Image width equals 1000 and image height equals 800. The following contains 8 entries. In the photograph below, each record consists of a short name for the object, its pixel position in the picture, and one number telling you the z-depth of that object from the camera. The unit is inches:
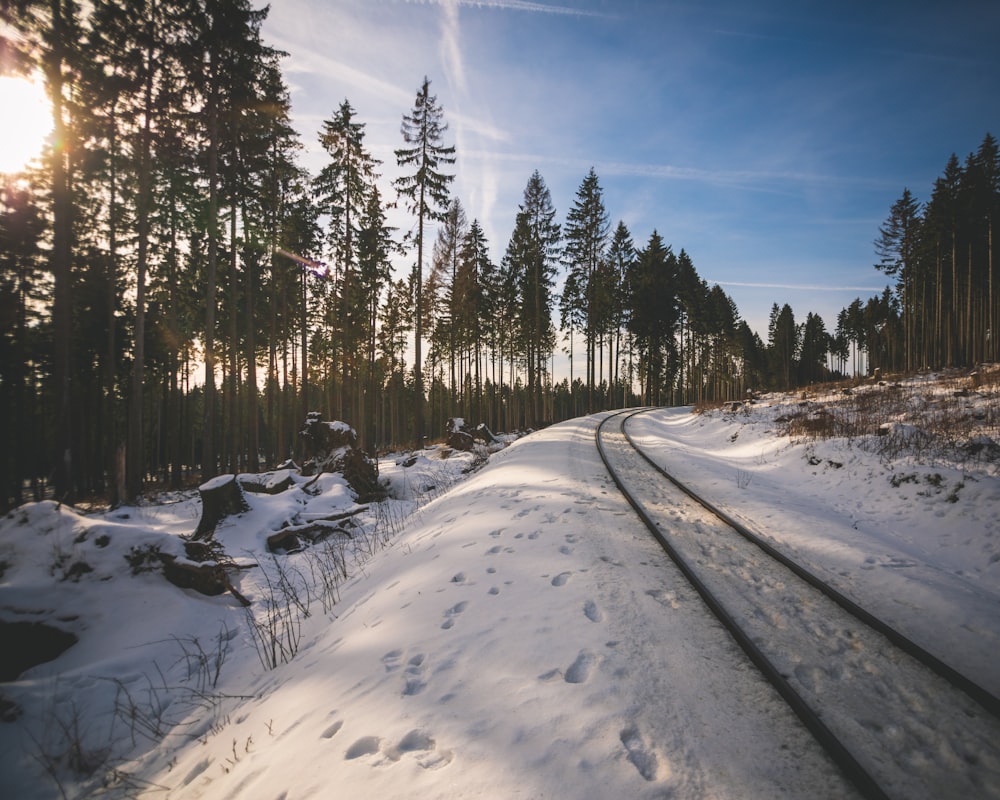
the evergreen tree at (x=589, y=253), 1156.1
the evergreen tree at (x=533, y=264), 1095.0
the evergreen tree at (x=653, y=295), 1437.0
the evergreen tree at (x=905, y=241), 1333.7
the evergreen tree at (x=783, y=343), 2431.5
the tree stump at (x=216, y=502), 314.7
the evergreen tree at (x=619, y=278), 1383.0
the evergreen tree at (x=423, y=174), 785.6
